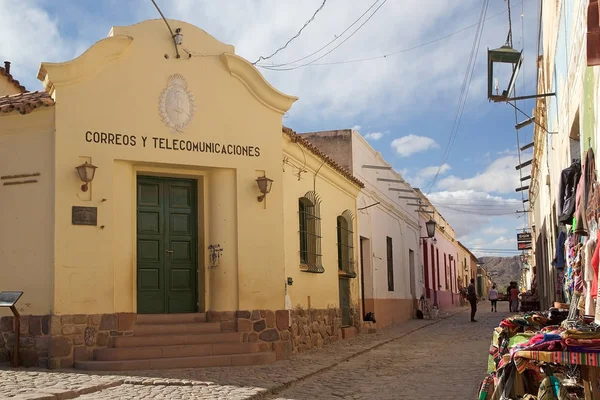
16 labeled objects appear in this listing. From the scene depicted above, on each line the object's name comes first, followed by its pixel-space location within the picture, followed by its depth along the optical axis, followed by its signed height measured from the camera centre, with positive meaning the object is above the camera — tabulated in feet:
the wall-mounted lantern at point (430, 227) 91.53 +6.06
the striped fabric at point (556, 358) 13.62 -1.78
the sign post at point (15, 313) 32.22 -1.43
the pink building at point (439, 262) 102.78 +1.82
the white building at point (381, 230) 64.59 +4.74
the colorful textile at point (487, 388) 17.56 -2.99
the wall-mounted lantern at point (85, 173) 34.22 +5.36
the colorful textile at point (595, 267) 20.47 +0.05
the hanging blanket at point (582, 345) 13.70 -1.51
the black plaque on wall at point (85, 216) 34.40 +3.25
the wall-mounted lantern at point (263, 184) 38.73 +5.19
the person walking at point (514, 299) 96.48 -3.95
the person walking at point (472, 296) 80.59 -2.87
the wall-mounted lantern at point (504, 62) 32.37 +9.90
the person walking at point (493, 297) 103.81 -3.90
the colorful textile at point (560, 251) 35.19 +0.95
